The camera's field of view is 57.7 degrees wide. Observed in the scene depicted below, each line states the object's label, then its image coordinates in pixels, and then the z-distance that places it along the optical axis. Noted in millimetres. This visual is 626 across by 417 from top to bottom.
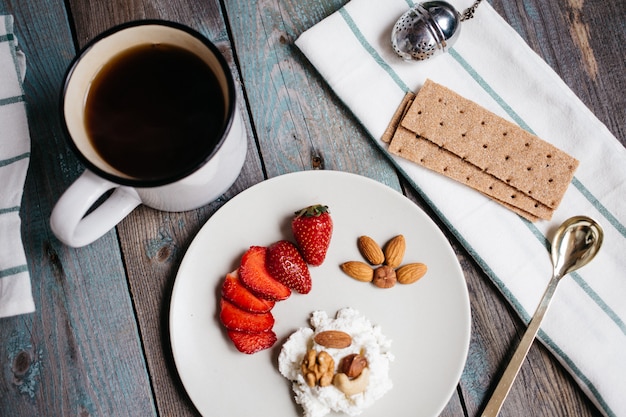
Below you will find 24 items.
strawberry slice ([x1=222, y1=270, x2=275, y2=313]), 878
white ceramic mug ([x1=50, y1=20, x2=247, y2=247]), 708
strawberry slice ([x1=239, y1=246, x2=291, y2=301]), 877
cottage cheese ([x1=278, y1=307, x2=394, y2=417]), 855
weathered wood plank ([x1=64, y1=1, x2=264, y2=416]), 935
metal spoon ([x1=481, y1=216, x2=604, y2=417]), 926
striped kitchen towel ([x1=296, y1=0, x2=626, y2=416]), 935
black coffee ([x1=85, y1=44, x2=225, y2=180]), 773
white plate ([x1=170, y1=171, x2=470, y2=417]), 894
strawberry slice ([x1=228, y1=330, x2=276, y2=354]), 875
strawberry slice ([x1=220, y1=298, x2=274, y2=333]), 874
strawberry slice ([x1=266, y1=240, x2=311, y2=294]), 875
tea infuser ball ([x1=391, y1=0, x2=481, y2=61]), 929
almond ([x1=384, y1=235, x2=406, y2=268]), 904
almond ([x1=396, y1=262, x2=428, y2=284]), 903
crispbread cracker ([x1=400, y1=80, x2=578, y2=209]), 939
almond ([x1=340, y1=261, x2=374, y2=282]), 902
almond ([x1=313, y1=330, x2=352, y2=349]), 858
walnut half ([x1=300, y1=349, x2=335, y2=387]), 836
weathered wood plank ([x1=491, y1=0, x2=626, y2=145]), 993
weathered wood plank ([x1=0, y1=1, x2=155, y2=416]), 934
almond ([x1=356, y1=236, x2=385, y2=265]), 906
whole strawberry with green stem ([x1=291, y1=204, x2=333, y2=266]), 872
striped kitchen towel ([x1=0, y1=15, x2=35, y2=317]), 894
